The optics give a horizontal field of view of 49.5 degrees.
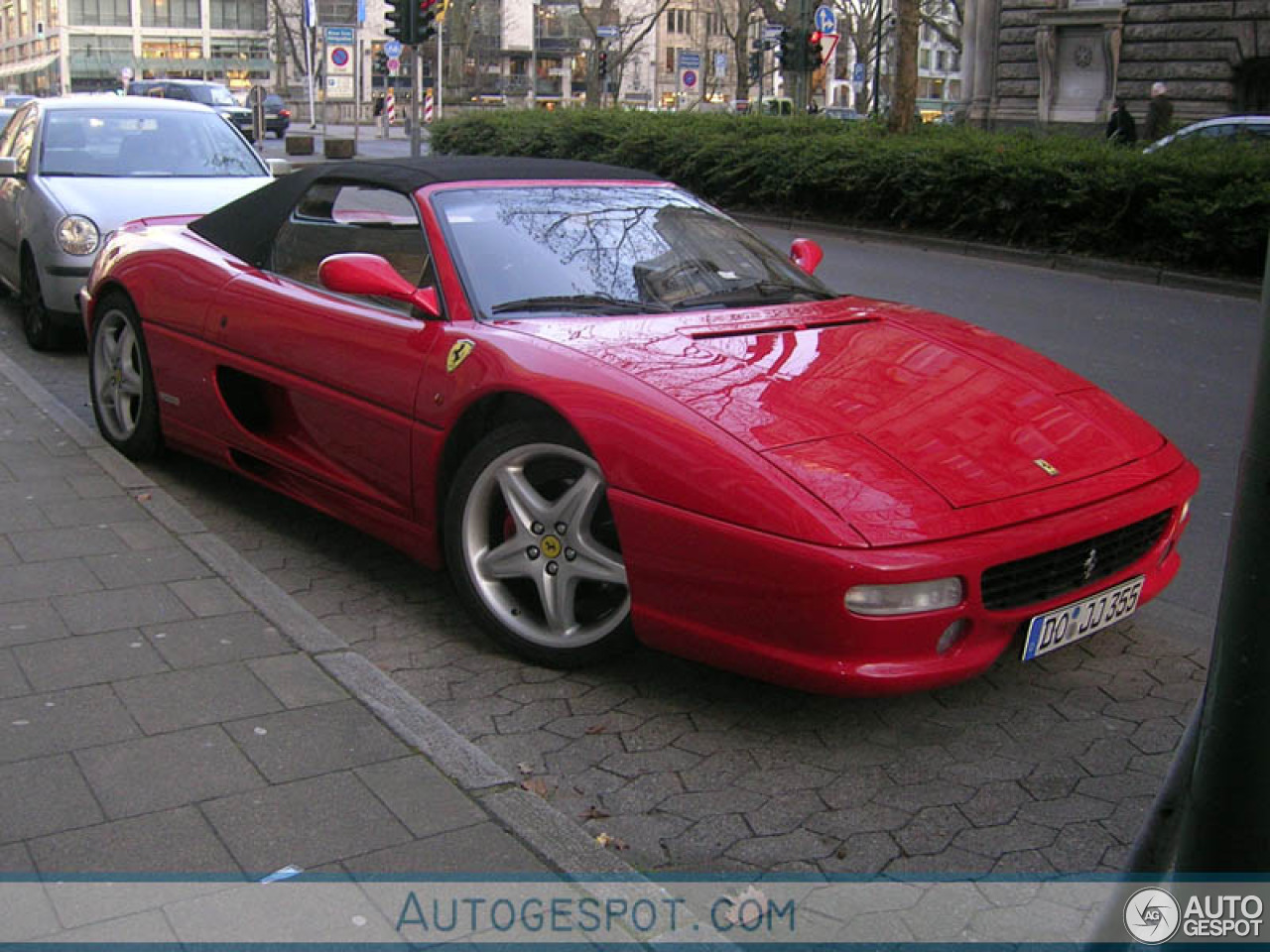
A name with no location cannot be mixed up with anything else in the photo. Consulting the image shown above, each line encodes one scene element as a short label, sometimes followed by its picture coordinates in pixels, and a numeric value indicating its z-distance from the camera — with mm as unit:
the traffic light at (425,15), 21989
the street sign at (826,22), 30156
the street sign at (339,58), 31266
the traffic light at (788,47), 26062
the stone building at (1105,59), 27344
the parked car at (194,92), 35438
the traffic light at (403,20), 21844
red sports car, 3324
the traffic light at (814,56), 26016
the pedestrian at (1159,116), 22688
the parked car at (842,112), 50688
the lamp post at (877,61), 38750
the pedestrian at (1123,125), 22922
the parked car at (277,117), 46875
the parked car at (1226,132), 15898
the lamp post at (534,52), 94812
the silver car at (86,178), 8383
